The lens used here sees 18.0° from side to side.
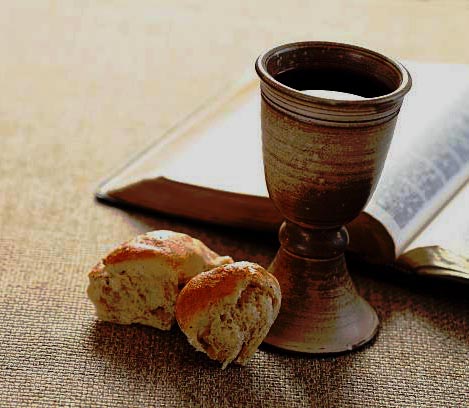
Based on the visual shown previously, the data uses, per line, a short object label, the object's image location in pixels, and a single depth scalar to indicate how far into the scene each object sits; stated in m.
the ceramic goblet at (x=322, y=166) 0.78
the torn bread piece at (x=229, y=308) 0.79
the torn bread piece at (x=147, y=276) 0.82
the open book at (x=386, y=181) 0.89
